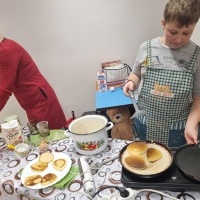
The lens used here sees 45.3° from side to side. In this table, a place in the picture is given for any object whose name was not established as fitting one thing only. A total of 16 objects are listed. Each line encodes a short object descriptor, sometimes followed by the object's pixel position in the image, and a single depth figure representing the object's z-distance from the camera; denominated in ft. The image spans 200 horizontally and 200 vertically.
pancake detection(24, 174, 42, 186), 2.97
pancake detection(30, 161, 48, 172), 3.21
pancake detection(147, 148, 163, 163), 2.82
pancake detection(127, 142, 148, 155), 2.93
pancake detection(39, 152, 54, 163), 3.38
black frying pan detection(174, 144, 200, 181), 2.53
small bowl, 3.62
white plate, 2.96
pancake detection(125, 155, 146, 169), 2.72
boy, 3.44
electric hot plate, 2.52
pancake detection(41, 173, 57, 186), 2.95
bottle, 7.59
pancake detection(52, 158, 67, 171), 3.18
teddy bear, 6.79
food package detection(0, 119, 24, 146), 3.77
